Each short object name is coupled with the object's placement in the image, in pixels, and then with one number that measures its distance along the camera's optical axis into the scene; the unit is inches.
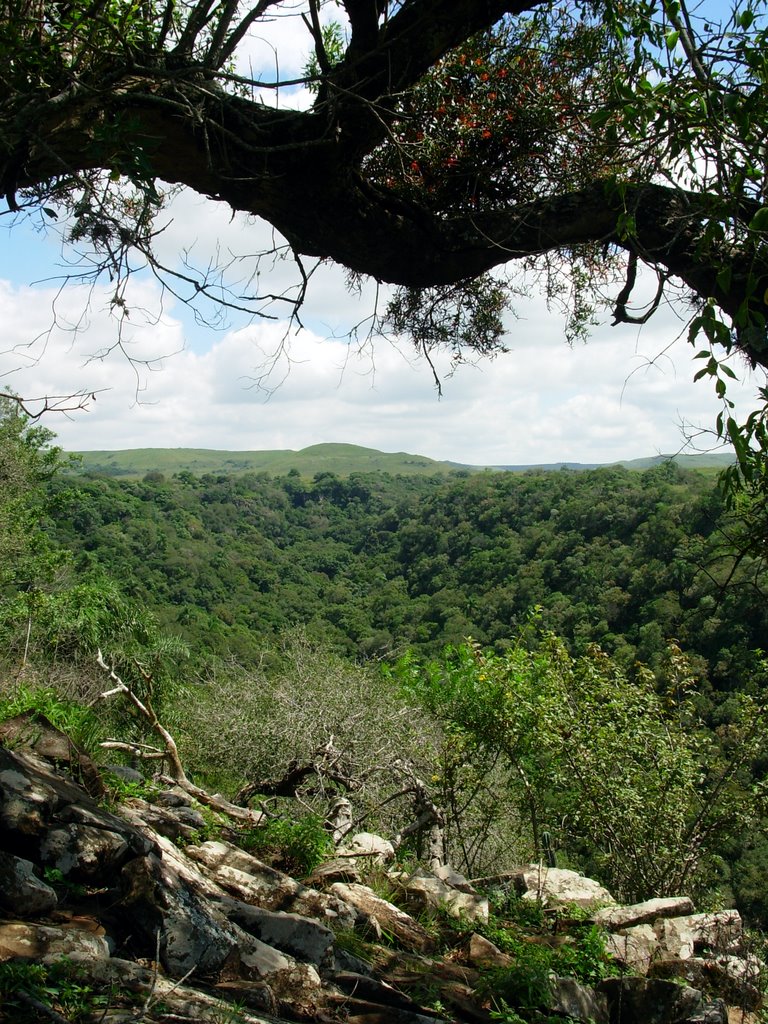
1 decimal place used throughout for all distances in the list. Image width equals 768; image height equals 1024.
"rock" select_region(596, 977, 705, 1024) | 111.6
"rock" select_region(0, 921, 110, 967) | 74.5
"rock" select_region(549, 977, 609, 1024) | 109.3
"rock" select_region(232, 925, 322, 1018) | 90.0
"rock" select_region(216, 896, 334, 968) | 101.3
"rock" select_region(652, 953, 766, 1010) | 134.3
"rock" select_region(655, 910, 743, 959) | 151.9
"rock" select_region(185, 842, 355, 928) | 116.3
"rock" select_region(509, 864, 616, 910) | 170.4
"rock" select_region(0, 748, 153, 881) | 93.7
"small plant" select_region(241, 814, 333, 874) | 139.5
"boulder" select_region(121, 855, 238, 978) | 86.6
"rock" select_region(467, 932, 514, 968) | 122.8
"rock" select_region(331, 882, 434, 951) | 124.6
